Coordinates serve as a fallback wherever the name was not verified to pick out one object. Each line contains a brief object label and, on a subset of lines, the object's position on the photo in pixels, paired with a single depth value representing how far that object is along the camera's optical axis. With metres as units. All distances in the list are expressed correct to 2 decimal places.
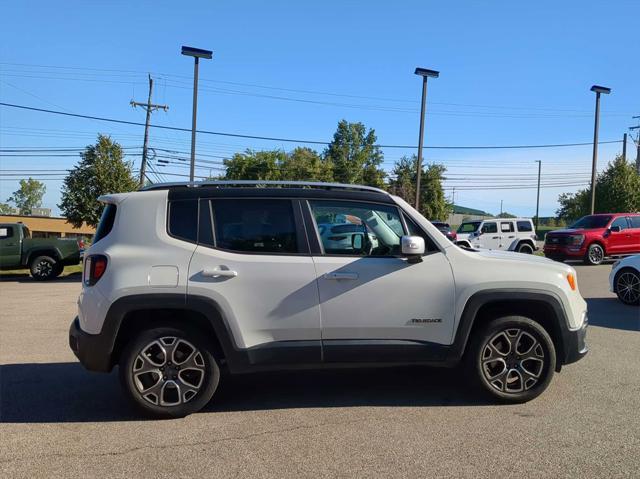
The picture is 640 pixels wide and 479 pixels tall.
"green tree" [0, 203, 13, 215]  107.89
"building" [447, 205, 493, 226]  105.16
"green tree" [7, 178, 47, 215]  109.38
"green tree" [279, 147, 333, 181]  56.97
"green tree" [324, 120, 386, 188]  70.31
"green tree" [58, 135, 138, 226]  29.45
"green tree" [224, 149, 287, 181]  57.56
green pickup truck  16.56
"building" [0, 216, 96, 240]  65.82
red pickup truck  18.69
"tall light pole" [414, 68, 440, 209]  23.28
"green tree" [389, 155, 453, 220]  69.06
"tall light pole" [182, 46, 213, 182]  18.88
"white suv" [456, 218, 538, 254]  22.75
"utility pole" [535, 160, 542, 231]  67.66
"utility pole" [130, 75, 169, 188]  38.25
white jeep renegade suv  4.21
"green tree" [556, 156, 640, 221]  36.03
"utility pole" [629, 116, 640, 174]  50.62
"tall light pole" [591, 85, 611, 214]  26.06
